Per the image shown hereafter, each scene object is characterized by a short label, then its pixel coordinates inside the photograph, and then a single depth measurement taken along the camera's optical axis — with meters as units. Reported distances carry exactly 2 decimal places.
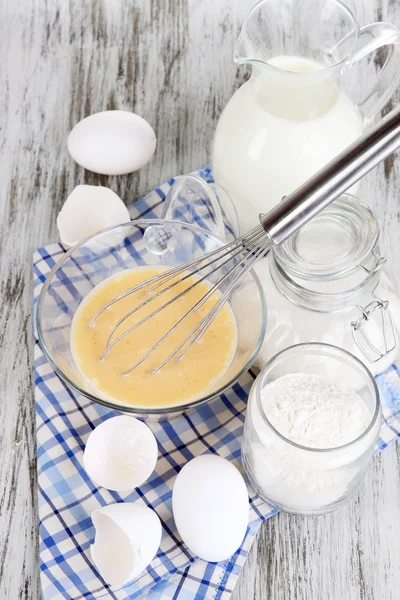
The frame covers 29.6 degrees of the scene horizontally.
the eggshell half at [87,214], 1.17
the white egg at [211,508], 0.86
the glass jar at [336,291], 0.92
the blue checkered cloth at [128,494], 0.90
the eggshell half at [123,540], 0.85
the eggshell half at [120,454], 0.94
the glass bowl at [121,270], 0.98
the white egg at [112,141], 1.22
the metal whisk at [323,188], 0.82
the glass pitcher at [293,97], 1.03
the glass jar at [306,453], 0.85
